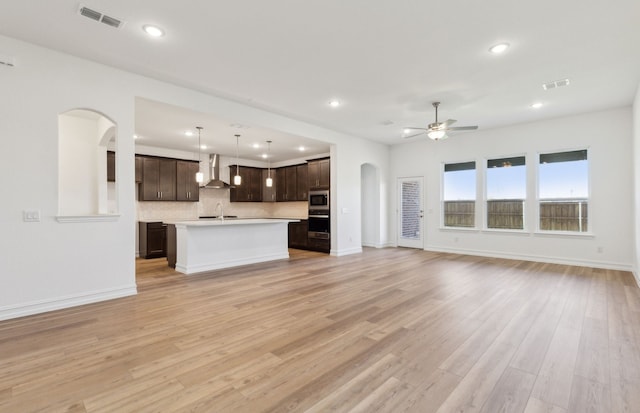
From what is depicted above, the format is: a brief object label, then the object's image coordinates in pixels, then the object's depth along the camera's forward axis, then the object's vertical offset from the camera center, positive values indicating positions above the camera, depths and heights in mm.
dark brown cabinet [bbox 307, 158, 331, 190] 8242 +971
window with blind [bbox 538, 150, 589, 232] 6207 +327
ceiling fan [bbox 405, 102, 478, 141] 5098 +1358
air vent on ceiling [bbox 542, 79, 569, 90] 4461 +1867
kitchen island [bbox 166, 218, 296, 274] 5652 -726
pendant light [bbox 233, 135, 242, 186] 7303 +1309
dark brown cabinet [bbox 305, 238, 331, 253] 8047 -1022
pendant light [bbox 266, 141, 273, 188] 7570 +1676
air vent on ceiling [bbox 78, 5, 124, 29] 2857 +1902
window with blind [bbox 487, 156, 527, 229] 6941 +353
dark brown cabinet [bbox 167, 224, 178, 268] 6102 -771
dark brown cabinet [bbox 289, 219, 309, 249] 8789 -775
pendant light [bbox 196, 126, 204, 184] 6418 +708
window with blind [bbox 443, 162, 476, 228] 7699 +331
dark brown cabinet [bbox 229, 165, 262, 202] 9633 +745
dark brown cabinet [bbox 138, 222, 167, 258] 7395 -761
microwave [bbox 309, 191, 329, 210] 8125 +229
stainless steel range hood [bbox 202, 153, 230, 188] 8953 +1286
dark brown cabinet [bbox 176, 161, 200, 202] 8281 +766
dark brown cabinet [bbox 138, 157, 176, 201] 7676 +774
